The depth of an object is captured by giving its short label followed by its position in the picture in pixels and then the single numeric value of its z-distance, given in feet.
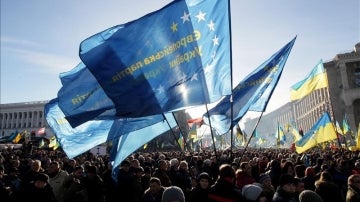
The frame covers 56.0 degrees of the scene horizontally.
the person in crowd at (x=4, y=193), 17.70
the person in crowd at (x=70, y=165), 32.49
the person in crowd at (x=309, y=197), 12.95
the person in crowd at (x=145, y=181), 22.31
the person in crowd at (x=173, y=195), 12.66
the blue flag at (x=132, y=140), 25.89
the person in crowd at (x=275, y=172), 25.35
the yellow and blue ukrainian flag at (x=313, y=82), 43.34
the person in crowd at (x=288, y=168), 23.81
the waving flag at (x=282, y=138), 104.88
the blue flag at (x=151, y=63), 19.15
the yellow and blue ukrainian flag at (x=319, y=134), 51.11
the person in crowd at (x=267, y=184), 17.83
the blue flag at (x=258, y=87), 27.73
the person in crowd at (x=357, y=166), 28.99
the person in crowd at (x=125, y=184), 19.84
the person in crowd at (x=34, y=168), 22.35
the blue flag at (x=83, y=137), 29.76
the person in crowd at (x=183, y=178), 25.02
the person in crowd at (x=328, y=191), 17.38
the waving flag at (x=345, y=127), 80.95
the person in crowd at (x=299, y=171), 23.81
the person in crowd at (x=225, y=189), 13.10
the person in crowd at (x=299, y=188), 17.10
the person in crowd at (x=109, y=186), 21.71
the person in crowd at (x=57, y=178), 21.25
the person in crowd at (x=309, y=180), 22.15
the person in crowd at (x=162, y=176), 22.81
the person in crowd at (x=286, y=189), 15.01
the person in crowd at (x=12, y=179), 23.27
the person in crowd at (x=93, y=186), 19.88
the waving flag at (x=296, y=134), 75.58
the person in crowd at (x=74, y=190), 18.39
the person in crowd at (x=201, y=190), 13.91
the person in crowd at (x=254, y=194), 13.26
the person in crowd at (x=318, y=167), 28.14
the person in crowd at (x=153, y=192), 17.95
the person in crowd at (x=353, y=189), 15.40
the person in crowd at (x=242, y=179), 19.90
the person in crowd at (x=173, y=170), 26.13
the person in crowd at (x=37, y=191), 16.56
